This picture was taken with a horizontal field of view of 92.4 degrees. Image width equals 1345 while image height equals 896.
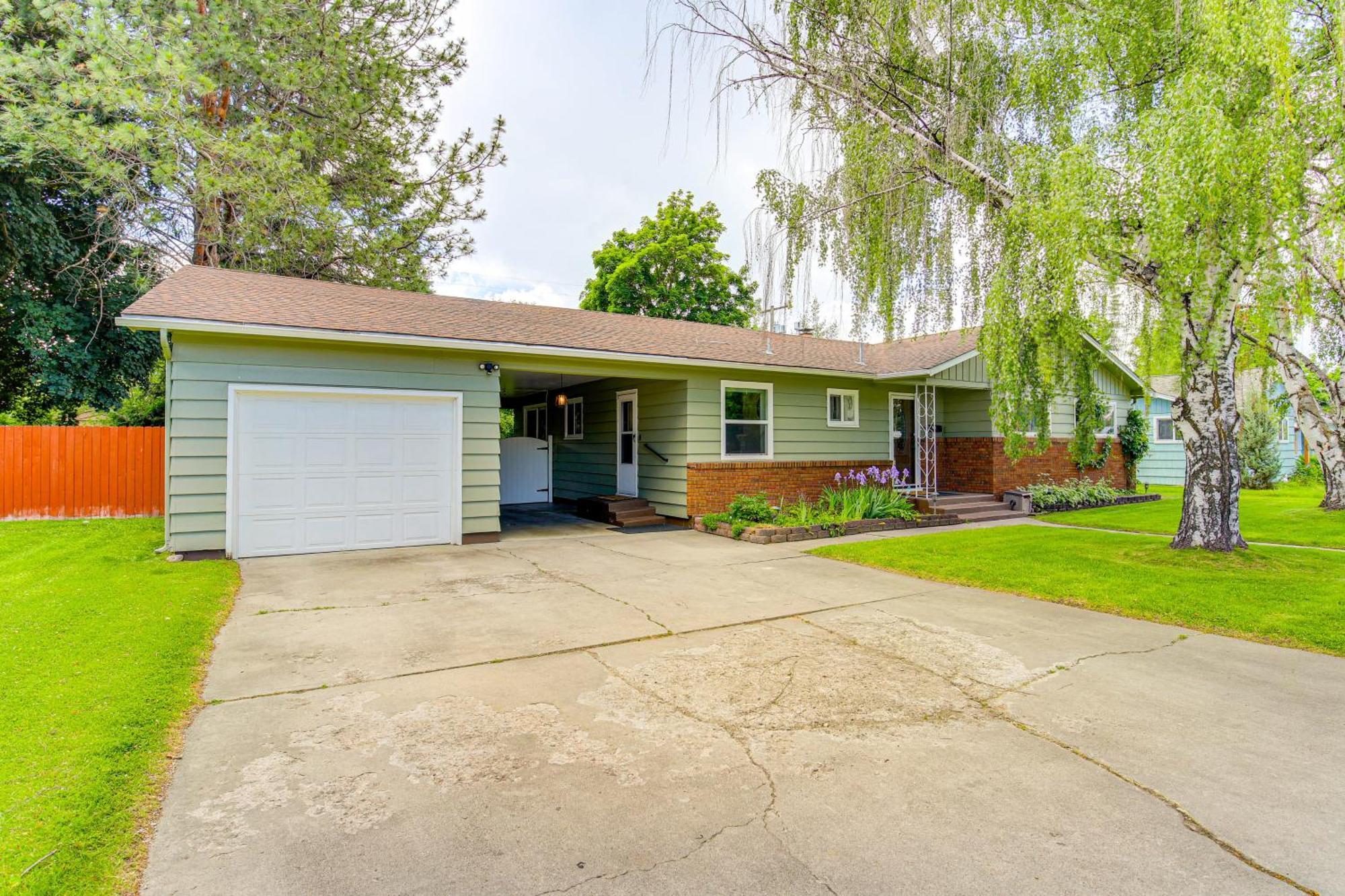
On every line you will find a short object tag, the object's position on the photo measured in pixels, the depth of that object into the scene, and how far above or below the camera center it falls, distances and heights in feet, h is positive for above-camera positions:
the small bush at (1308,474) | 61.98 -1.27
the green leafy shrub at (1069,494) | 43.21 -2.28
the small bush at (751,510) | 34.09 -2.56
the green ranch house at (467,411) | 25.14 +2.70
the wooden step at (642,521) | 36.43 -3.38
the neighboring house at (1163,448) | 64.03 +1.26
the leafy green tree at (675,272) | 90.84 +27.18
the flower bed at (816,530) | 31.27 -3.52
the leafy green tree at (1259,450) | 58.49 +1.01
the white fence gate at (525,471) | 48.91 -0.64
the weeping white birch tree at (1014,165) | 17.71 +9.17
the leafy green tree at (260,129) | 32.65 +19.62
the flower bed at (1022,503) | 42.57 -2.74
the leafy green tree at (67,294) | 39.27 +11.05
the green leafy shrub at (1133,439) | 51.70 +1.78
